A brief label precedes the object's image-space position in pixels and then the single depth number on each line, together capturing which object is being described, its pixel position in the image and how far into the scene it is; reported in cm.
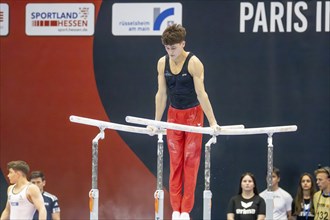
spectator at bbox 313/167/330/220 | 1867
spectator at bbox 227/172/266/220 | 1826
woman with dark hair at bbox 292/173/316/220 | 1983
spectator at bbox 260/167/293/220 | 2002
